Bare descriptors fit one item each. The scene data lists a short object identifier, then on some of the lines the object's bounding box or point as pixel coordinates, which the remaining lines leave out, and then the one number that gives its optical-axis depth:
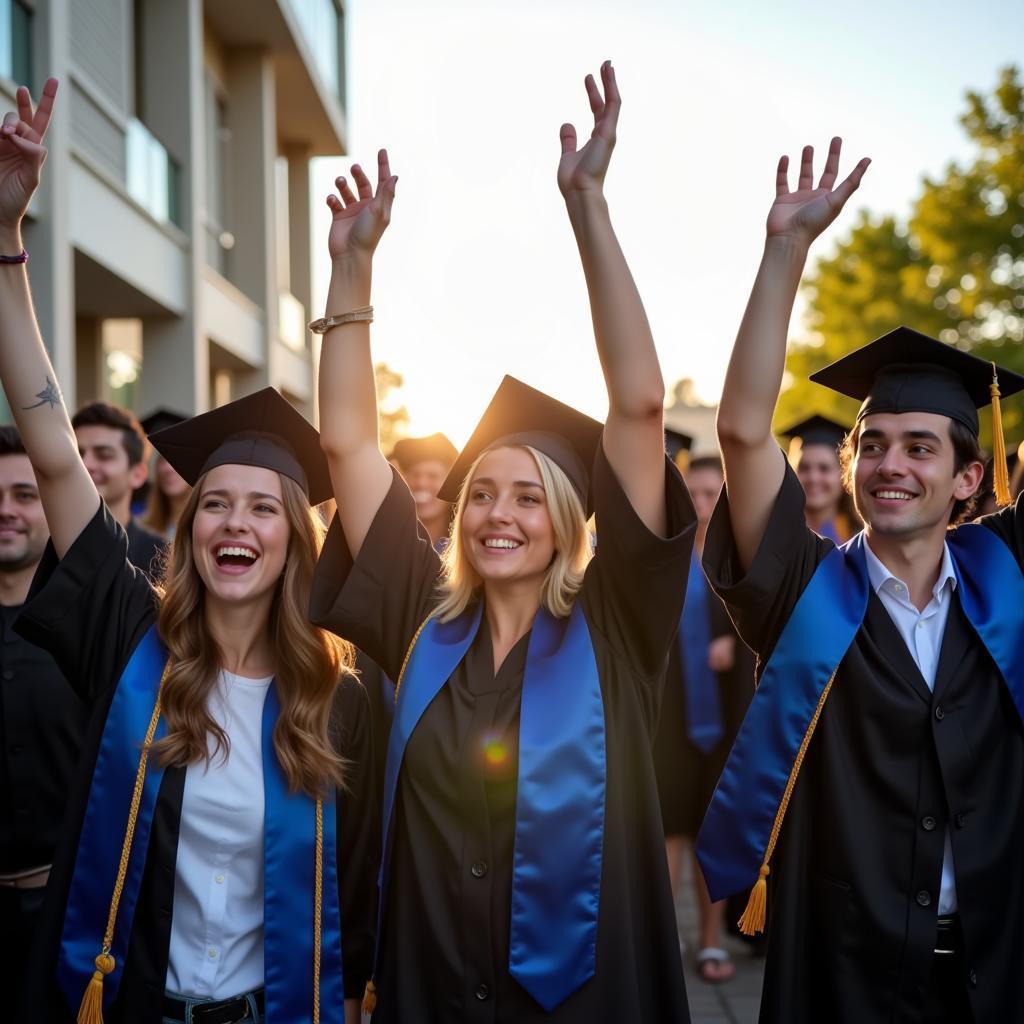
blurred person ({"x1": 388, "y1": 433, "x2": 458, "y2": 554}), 5.46
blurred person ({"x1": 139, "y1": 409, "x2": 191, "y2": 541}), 5.94
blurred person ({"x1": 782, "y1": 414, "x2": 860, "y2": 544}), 5.89
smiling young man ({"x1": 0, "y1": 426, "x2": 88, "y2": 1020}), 3.42
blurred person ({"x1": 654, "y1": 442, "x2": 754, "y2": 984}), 5.64
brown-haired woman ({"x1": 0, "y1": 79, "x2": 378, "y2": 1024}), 2.55
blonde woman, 2.39
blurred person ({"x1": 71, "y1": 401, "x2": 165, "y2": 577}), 4.87
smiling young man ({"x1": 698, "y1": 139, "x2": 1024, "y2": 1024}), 2.58
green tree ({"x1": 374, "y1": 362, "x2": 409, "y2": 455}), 33.59
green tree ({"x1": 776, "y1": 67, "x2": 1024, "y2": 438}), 20.55
